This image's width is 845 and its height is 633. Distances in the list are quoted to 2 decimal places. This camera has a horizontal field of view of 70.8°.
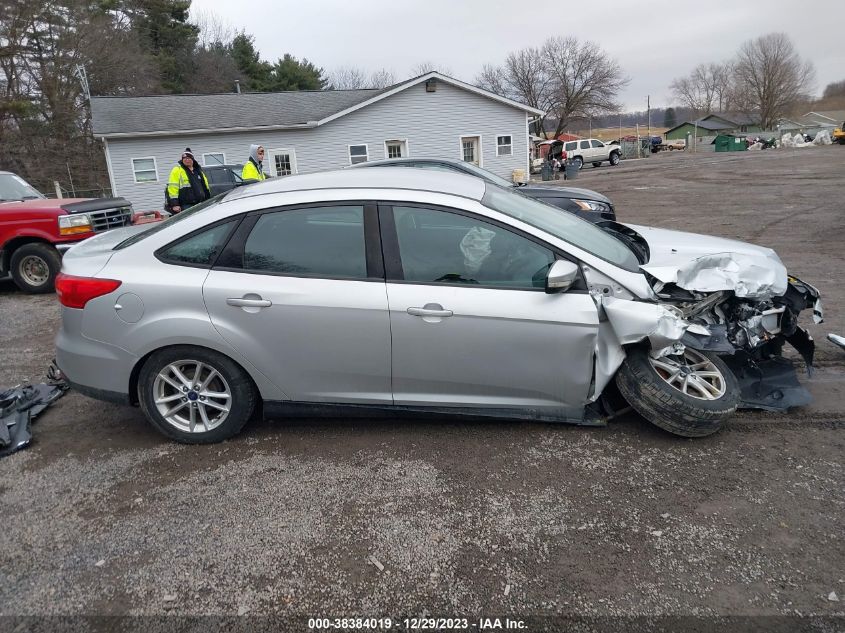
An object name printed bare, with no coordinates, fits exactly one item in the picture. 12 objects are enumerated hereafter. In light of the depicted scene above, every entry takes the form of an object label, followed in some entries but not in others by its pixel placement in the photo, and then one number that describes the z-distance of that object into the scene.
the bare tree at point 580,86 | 59.28
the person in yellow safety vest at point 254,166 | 9.11
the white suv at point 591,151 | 43.84
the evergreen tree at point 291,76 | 48.91
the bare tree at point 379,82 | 77.97
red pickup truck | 8.24
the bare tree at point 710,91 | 96.19
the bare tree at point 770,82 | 82.44
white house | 23.06
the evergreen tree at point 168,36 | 40.25
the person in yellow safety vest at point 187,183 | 8.77
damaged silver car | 3.45
